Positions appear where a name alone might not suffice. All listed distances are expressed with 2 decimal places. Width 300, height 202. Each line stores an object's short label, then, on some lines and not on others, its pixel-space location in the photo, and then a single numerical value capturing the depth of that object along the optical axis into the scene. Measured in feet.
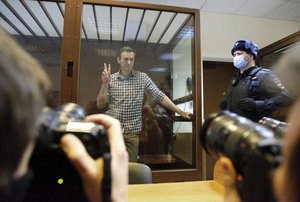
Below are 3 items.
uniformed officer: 5.64
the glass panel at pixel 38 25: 6.11
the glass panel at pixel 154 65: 6.45
